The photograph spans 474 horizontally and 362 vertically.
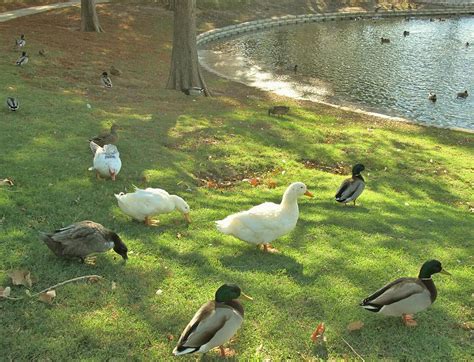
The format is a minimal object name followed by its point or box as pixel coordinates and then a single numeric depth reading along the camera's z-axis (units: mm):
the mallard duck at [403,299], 6453
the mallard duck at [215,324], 5676
